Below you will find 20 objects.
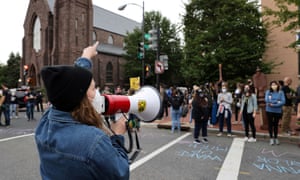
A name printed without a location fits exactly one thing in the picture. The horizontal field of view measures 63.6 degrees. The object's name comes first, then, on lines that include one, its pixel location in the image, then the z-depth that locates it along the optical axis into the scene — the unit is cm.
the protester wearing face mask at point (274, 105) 689
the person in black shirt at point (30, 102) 1246
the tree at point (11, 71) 5725
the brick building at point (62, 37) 3412
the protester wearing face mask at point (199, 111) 714
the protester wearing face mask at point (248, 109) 728
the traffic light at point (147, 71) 1472
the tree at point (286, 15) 769
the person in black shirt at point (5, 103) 1065
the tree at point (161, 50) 3522
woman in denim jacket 112
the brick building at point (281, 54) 1630
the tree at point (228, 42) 1419
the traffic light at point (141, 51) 1444
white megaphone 177
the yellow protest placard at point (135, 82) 1291
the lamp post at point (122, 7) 1625
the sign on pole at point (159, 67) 1248
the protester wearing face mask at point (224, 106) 817
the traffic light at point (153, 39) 1253
